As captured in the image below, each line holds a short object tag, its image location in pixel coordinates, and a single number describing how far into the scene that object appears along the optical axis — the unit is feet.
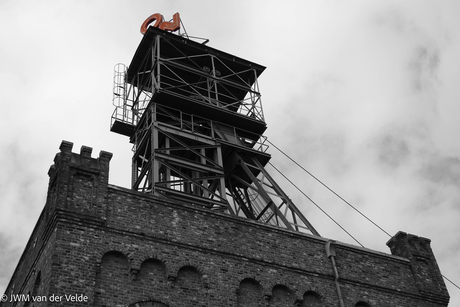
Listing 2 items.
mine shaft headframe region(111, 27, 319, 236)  65.31
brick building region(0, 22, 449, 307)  45.98
